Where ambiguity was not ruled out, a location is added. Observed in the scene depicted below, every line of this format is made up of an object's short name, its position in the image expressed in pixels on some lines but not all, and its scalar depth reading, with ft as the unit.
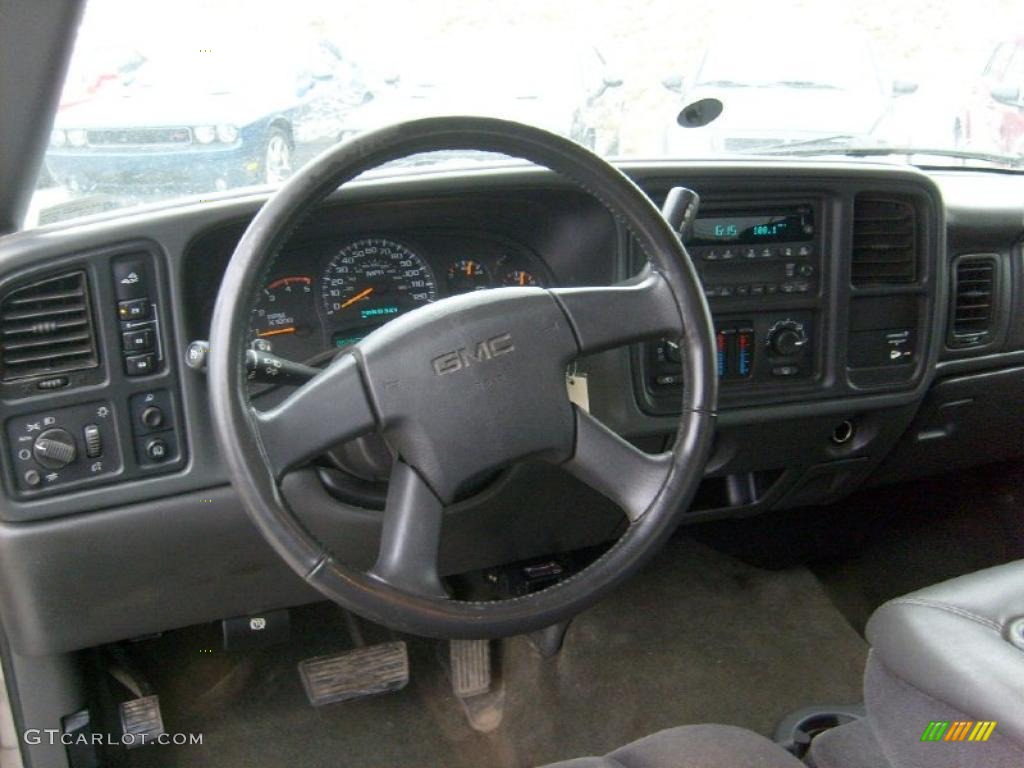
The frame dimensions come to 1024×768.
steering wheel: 3.64
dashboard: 4.84
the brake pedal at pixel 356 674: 7.06
